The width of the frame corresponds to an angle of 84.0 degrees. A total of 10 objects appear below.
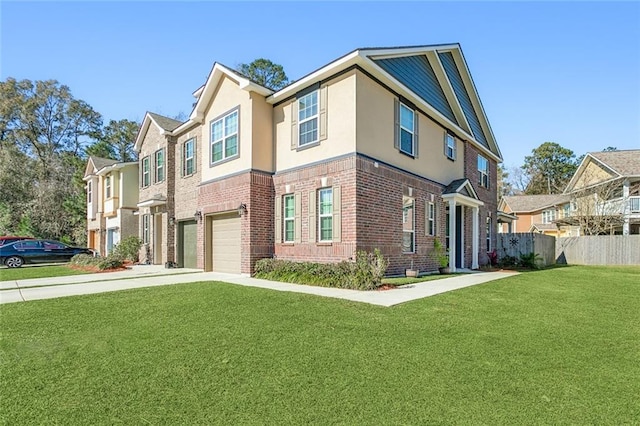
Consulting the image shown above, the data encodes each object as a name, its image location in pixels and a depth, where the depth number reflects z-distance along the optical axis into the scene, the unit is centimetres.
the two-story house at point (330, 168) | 1083
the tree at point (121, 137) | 4372
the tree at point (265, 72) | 3694
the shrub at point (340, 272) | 922
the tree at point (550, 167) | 5662
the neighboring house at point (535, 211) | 3931
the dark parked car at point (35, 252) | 1789
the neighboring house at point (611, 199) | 2630
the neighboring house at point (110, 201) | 2250
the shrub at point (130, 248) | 1952
